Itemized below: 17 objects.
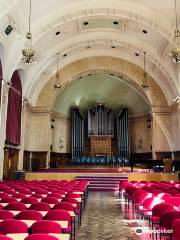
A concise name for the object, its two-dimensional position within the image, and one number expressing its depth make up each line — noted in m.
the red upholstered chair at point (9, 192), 6.49
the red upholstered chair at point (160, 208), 4.38
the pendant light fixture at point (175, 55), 9.95
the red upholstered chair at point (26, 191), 6.61
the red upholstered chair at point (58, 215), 3.63
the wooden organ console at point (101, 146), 24.03
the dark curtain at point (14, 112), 14.95
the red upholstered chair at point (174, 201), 5.15
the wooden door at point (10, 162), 14.62
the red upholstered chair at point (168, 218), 3.70
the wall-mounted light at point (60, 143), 22.95
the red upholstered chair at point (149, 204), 5.33
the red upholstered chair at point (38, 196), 5.82
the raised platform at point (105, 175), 13.36
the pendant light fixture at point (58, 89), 19.38
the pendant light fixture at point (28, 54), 10.17
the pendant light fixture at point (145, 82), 16.09
